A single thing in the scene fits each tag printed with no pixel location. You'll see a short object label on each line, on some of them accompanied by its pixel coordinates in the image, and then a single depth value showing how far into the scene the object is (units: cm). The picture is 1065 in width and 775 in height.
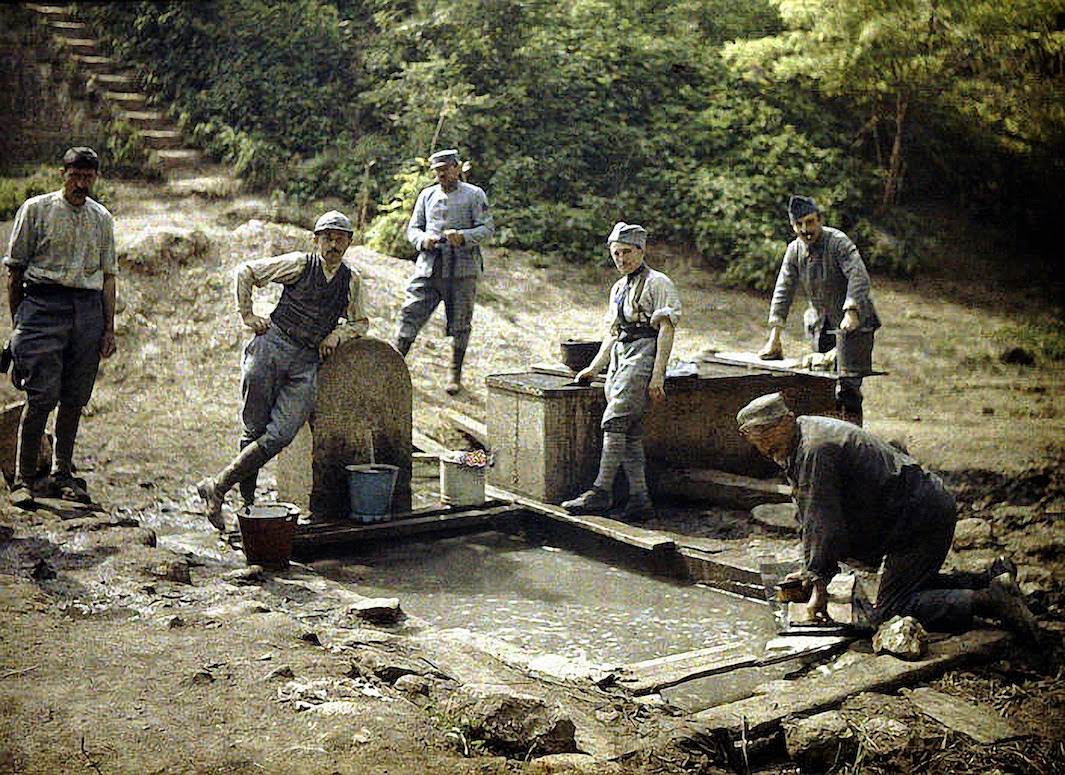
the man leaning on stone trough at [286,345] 722
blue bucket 745
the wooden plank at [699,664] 508
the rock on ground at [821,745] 443
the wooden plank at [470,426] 936
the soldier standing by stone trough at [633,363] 779
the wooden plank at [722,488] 807
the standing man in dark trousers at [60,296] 682
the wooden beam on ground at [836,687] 456
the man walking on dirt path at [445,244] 989
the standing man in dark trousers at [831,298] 799
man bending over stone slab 541
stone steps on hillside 1554
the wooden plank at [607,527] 711
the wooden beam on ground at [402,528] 727
